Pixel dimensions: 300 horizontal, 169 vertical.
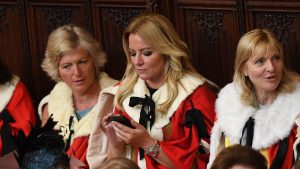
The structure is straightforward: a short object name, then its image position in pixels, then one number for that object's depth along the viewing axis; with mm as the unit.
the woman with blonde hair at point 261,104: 9500
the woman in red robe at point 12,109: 12055
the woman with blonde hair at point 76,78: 11469
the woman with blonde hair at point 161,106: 10211
